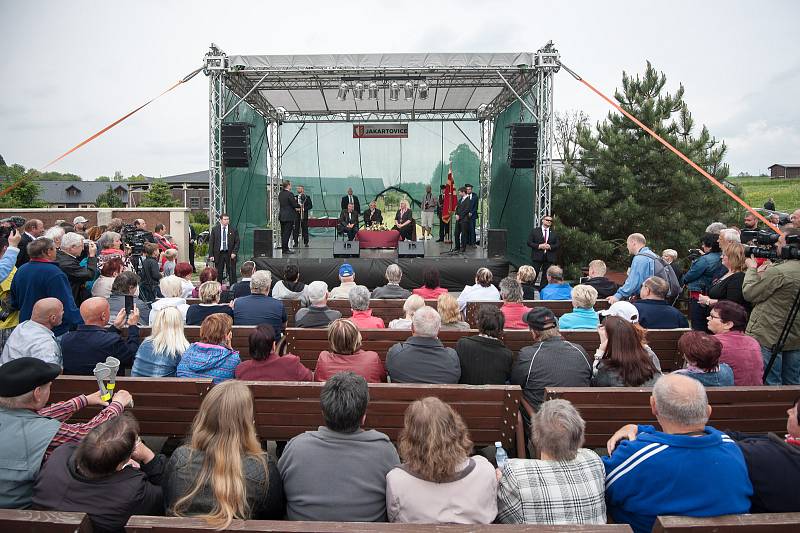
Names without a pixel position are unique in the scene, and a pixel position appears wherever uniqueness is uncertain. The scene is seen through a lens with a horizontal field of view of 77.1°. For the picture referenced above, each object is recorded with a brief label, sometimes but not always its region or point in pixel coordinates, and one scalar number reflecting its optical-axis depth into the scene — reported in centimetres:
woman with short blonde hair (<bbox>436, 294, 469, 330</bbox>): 376
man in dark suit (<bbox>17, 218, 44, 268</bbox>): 496
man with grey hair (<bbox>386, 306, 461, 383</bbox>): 291
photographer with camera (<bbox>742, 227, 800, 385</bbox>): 357
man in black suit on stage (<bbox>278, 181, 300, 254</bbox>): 1041
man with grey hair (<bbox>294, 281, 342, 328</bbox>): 401
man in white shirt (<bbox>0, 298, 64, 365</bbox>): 288
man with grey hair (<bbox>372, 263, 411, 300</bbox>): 512
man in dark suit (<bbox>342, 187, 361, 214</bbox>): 1191
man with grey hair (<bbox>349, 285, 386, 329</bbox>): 391
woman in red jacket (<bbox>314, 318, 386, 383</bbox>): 288
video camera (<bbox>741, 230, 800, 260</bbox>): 350
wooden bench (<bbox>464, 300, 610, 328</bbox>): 470
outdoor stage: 936
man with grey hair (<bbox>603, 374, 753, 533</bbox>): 160
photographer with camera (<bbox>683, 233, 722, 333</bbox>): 496
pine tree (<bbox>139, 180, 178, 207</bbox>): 4134
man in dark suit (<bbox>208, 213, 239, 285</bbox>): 894
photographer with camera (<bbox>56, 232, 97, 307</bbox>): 438
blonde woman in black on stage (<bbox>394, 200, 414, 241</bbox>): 1096
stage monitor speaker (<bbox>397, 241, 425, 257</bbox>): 970
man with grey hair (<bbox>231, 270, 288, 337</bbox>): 411
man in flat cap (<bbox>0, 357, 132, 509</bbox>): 174
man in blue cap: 505
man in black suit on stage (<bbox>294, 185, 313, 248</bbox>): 1232
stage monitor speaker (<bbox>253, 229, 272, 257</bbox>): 956
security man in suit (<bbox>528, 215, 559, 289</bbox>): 866
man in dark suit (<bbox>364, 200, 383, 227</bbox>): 1188
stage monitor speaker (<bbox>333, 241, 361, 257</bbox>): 988
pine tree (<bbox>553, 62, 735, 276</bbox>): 912
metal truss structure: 892
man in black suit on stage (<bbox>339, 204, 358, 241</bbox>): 1128
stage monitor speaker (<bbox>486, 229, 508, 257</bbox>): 946
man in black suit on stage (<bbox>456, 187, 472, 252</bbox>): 1089
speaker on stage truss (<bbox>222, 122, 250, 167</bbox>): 910
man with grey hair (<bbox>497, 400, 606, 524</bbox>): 162
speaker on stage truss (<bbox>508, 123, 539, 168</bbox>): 909
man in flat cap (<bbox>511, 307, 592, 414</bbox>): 281
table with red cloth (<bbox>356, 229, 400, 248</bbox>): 1095
